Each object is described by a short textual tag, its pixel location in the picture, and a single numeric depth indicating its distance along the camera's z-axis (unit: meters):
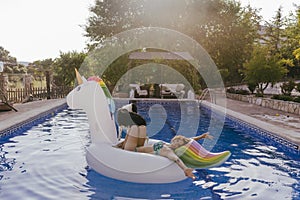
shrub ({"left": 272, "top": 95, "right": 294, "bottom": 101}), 13.66
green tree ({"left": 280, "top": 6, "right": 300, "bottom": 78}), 29.07
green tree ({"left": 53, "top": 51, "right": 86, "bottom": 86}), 24.27
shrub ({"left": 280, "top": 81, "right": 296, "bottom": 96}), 16.33
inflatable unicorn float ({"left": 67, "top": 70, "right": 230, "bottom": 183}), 4.88
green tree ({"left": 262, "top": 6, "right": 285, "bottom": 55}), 34.72
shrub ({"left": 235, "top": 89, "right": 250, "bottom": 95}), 19.66
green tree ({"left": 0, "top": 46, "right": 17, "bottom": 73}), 15.45
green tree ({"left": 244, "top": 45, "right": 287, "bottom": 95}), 16.26
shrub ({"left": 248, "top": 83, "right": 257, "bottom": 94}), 19.36
